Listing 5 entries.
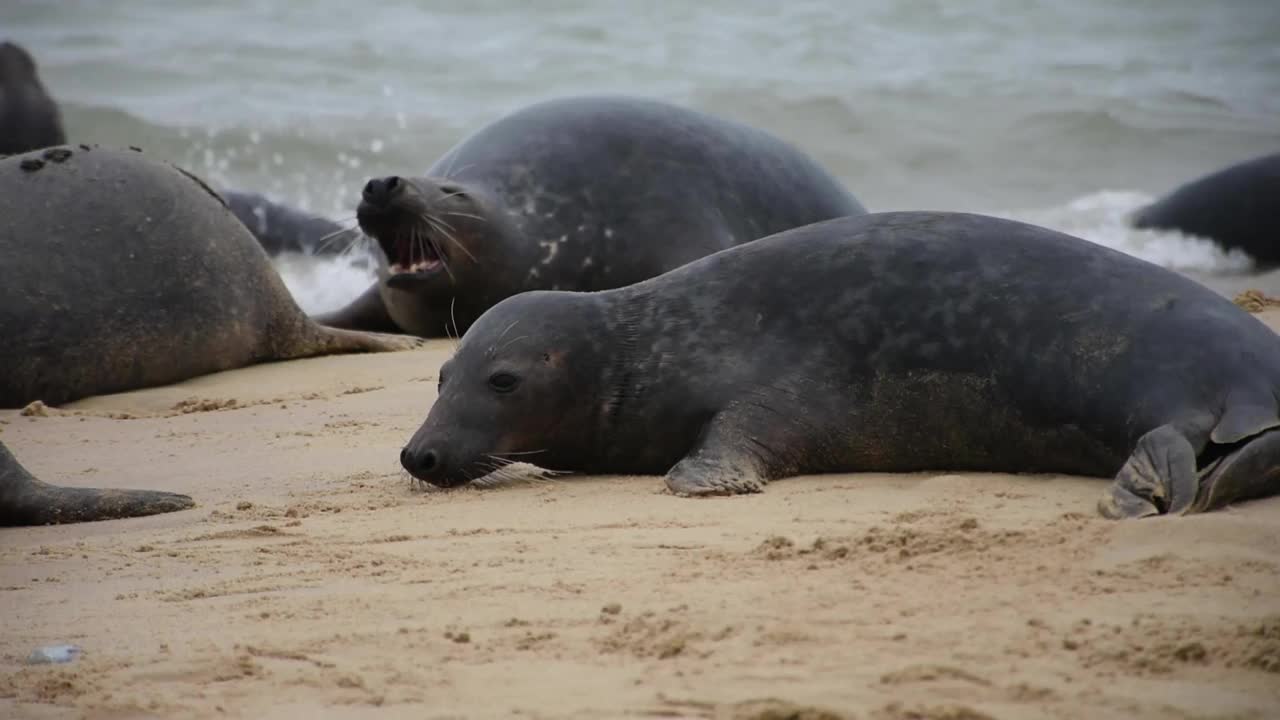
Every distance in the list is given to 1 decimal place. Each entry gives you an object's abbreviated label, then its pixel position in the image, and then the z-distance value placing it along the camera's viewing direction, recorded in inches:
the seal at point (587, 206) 598.2
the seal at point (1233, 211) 853.2
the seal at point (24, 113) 761.0
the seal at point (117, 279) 511.5
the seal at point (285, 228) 888.9
